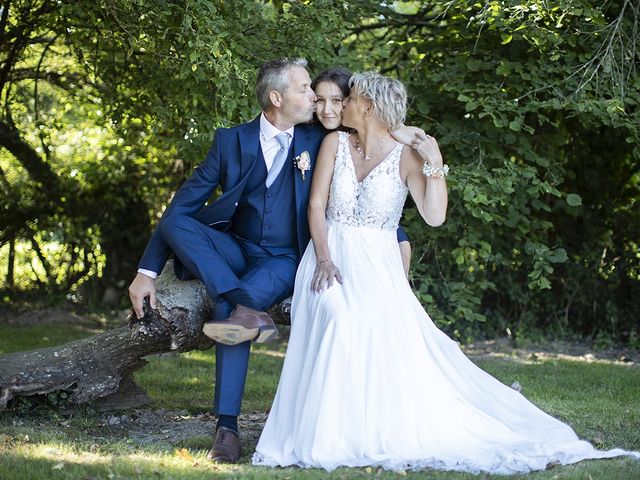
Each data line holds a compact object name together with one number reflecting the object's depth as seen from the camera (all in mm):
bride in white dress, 4027
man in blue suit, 4609
